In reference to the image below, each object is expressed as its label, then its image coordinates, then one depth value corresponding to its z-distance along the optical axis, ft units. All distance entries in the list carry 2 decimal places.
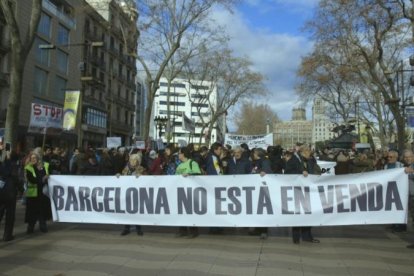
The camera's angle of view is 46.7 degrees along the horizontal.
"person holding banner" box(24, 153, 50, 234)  30.89
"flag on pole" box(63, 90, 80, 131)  69.98
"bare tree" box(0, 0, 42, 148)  48.32
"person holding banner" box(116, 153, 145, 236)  30.81
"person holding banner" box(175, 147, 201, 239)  30.25
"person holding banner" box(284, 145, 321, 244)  27.94
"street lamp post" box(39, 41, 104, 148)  72.15
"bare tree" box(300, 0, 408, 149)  78.69
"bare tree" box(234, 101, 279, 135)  282.15
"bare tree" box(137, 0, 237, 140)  84.94
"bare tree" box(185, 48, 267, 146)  161.38
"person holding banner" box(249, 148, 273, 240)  29.39
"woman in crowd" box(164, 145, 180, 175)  34.78
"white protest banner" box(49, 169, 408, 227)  27.25
